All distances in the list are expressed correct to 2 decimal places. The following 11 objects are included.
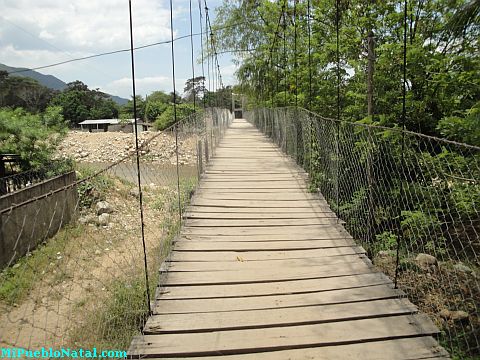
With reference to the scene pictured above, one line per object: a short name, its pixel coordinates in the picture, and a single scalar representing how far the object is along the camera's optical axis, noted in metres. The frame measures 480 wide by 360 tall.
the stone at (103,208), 8.02
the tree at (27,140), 8.91
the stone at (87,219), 7.43
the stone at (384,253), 3.12
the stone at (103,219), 7.63
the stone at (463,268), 2.71
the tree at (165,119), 26.09
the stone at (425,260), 2.89
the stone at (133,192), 9.65
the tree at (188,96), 22.17
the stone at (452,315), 2.05
